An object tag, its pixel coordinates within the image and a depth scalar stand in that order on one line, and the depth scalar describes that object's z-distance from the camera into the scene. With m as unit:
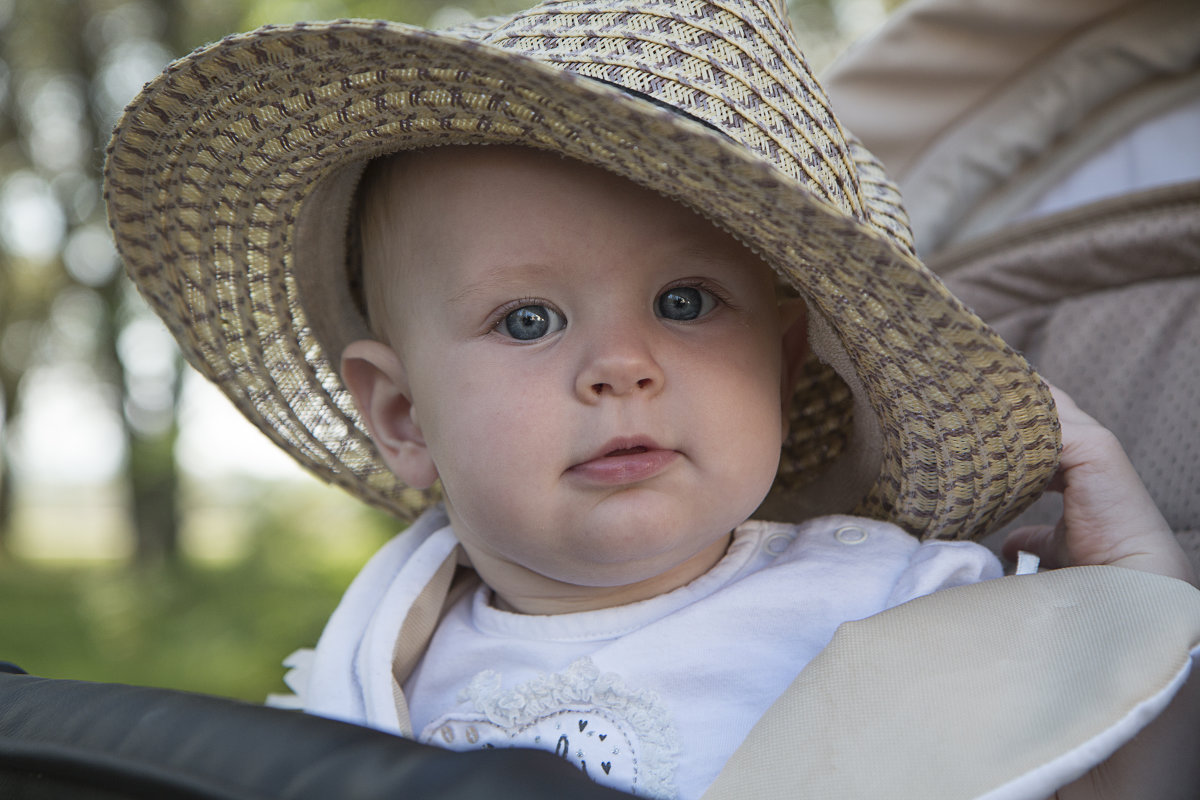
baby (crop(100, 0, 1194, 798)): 0.77
